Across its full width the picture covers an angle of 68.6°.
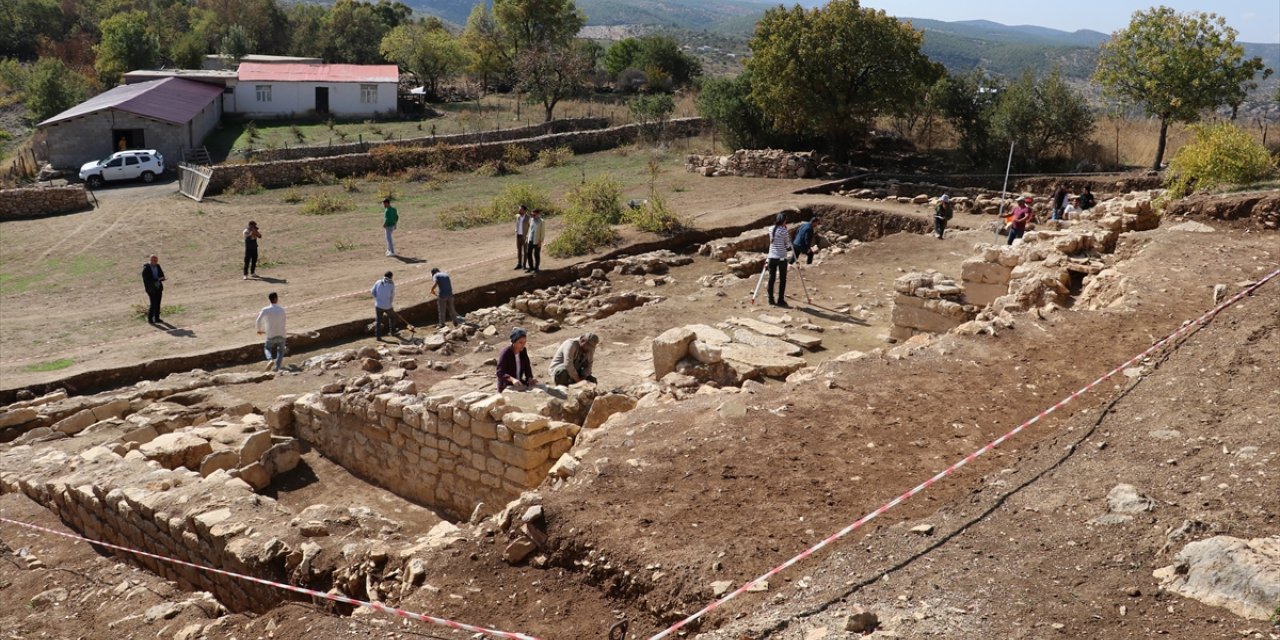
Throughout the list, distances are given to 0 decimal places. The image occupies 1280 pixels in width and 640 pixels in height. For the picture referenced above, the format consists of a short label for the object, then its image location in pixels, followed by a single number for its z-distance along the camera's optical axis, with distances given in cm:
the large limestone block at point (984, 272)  1359
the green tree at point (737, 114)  3347
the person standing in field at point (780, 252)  1506
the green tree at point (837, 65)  2900
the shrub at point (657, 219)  2284
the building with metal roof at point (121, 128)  3375
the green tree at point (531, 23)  5609
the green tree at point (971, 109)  3166
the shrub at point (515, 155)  3441
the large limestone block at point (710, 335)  1208
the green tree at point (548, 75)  4381
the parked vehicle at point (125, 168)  3045
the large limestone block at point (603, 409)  920
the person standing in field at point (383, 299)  1605
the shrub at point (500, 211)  2492
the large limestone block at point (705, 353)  1124
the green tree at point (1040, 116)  2972
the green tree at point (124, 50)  5288
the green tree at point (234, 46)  5819
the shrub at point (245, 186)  2886
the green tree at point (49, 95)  4219
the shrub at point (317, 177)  3083
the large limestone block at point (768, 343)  1234
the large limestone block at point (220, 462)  1071
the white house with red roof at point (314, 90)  4409
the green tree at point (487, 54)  5641
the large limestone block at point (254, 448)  1086
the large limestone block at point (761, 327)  1329
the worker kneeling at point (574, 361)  1061
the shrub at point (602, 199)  2381
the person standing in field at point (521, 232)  1898
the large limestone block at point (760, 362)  1116
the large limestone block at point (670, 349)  1151
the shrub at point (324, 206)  2650
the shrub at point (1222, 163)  1650
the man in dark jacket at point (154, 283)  1666
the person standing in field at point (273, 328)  1468
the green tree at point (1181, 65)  2570
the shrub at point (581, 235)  2119
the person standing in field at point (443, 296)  1653
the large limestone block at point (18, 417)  1283
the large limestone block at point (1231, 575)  465
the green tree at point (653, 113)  3909
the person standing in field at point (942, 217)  2088
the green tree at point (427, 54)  5362
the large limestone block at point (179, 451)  1073
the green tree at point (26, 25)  6172
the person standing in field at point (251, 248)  1973
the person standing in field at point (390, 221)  2153
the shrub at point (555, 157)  3478
